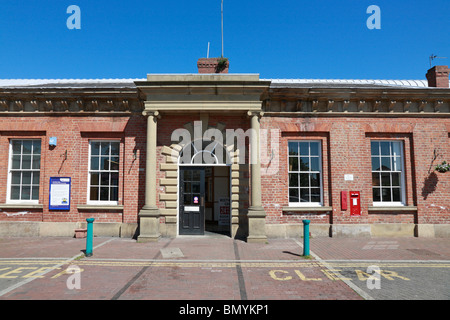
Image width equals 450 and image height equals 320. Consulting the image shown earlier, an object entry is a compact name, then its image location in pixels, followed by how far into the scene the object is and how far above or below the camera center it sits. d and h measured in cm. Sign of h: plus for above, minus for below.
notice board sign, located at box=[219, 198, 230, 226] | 1332 -136
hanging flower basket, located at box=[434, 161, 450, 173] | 1074 +57
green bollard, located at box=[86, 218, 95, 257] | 802 -155
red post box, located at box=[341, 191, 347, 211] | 1069 -67
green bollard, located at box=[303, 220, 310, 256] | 803 -156
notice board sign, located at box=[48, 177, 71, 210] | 1075 -36
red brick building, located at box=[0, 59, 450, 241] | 1072 +86
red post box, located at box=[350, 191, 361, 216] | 1073 -78
